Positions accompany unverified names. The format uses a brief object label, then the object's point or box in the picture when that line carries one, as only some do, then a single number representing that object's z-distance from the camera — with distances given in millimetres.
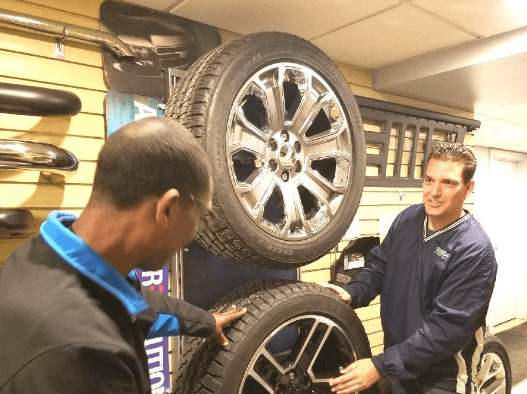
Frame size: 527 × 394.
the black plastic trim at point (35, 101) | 1599
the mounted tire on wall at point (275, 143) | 1647
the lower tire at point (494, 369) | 3012
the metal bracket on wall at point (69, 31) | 1761
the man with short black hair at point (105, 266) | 803
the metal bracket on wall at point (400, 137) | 3445
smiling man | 2029
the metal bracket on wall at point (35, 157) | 1601
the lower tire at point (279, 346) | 1630
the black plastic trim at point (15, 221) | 1606
